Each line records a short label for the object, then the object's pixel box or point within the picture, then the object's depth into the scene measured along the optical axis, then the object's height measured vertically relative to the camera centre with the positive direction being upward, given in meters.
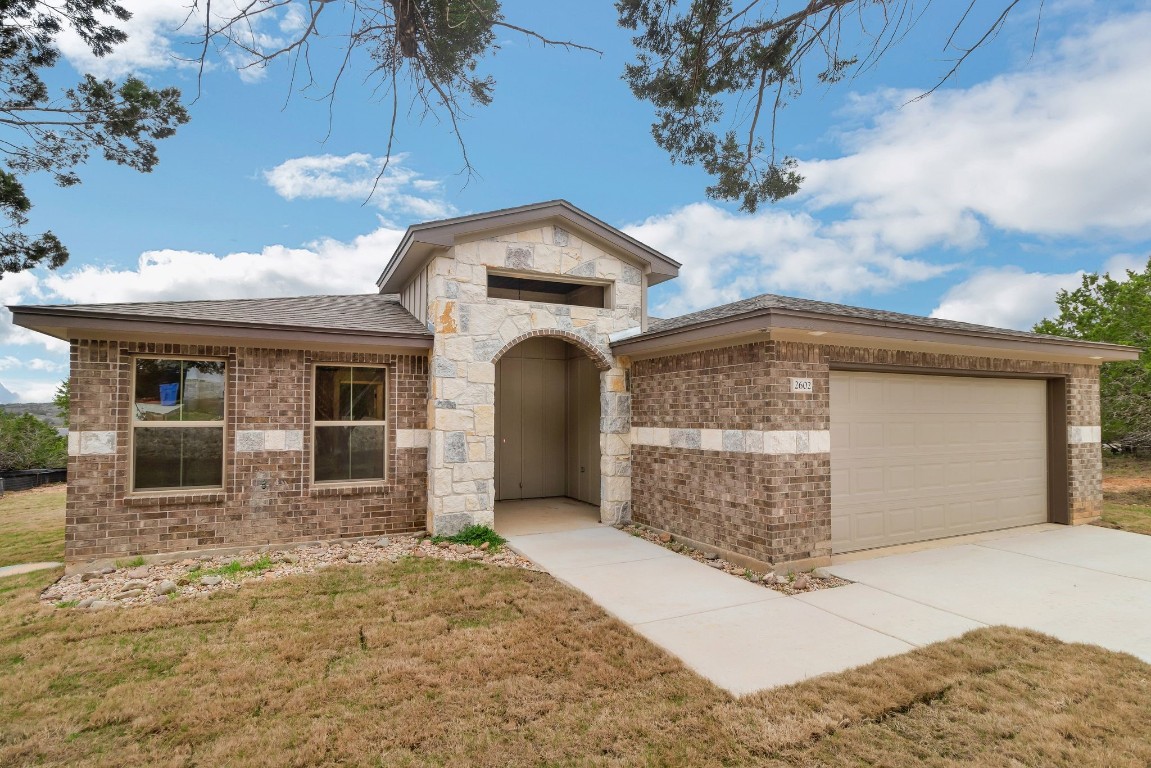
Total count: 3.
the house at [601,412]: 6.83 -0.20
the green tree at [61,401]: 19.00 -0.21
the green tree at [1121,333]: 16.27 +2.08
